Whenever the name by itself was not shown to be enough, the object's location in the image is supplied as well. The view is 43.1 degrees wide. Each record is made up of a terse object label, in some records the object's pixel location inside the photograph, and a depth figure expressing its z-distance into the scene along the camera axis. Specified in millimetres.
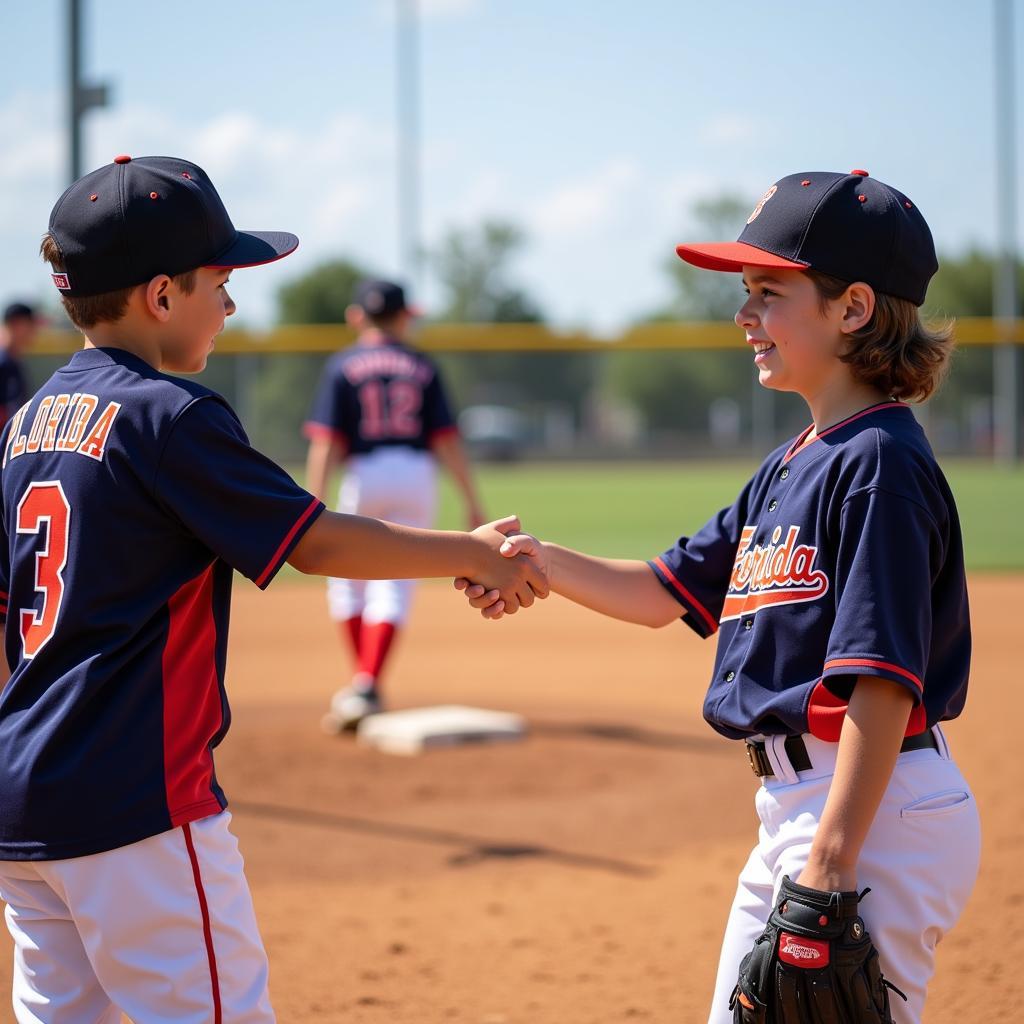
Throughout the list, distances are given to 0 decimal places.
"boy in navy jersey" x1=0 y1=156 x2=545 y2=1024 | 1925
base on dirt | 5699
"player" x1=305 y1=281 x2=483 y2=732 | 6492
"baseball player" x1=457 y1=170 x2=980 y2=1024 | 1854
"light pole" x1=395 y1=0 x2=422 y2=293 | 30125
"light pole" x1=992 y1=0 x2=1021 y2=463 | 18688
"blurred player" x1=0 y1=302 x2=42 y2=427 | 7867
